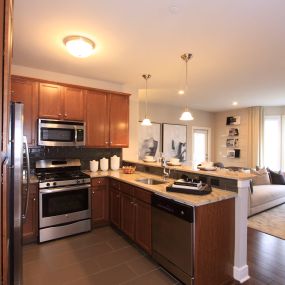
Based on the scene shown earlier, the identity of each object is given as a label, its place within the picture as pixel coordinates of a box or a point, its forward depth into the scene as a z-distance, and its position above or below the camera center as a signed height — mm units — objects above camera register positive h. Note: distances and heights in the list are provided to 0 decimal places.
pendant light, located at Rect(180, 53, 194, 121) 2829 +1208
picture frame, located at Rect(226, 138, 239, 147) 7027 +50
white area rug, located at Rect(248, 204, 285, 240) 3355 -1426
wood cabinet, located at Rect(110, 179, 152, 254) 2533 -959
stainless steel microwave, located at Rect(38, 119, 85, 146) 3152 +152
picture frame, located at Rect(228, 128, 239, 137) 6988 +395
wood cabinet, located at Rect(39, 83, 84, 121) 3240 +659
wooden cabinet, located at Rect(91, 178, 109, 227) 3346 -979
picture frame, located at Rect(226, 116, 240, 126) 6934 +784
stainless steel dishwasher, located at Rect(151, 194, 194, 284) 1909 -961
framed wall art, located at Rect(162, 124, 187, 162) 6234 +61
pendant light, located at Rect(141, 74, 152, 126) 3665 +806
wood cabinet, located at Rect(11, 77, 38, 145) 3051 +646
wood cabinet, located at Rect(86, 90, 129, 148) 3650 +435
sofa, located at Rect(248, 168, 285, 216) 4086 -1029
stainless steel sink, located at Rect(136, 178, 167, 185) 3105 -585
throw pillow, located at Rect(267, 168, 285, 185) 5266 -871
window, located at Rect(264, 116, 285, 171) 6230 +55
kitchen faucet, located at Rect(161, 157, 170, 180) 3075 -438
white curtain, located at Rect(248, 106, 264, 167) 6344 +268
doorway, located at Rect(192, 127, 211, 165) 7172 -28
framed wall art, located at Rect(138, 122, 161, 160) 5715 +79
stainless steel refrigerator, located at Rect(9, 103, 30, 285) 1614 -366
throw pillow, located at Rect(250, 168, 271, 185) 5128 -869
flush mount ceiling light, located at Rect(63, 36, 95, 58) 2344 +1142
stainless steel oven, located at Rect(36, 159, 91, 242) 2885 -883
